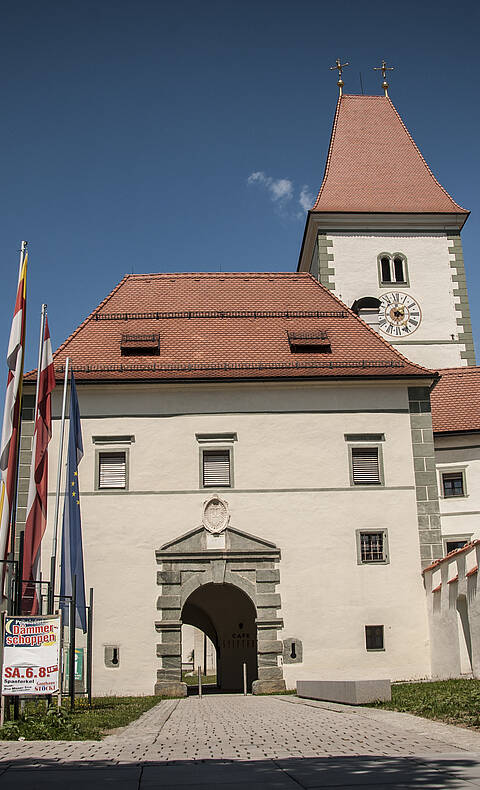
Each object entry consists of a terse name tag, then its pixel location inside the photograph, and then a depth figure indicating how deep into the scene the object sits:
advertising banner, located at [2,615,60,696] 11.61
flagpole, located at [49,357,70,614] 13.76
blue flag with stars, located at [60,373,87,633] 16.78
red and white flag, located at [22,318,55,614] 14.51
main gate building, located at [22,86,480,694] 21.25
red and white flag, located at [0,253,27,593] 12.41
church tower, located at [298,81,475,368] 32.56
